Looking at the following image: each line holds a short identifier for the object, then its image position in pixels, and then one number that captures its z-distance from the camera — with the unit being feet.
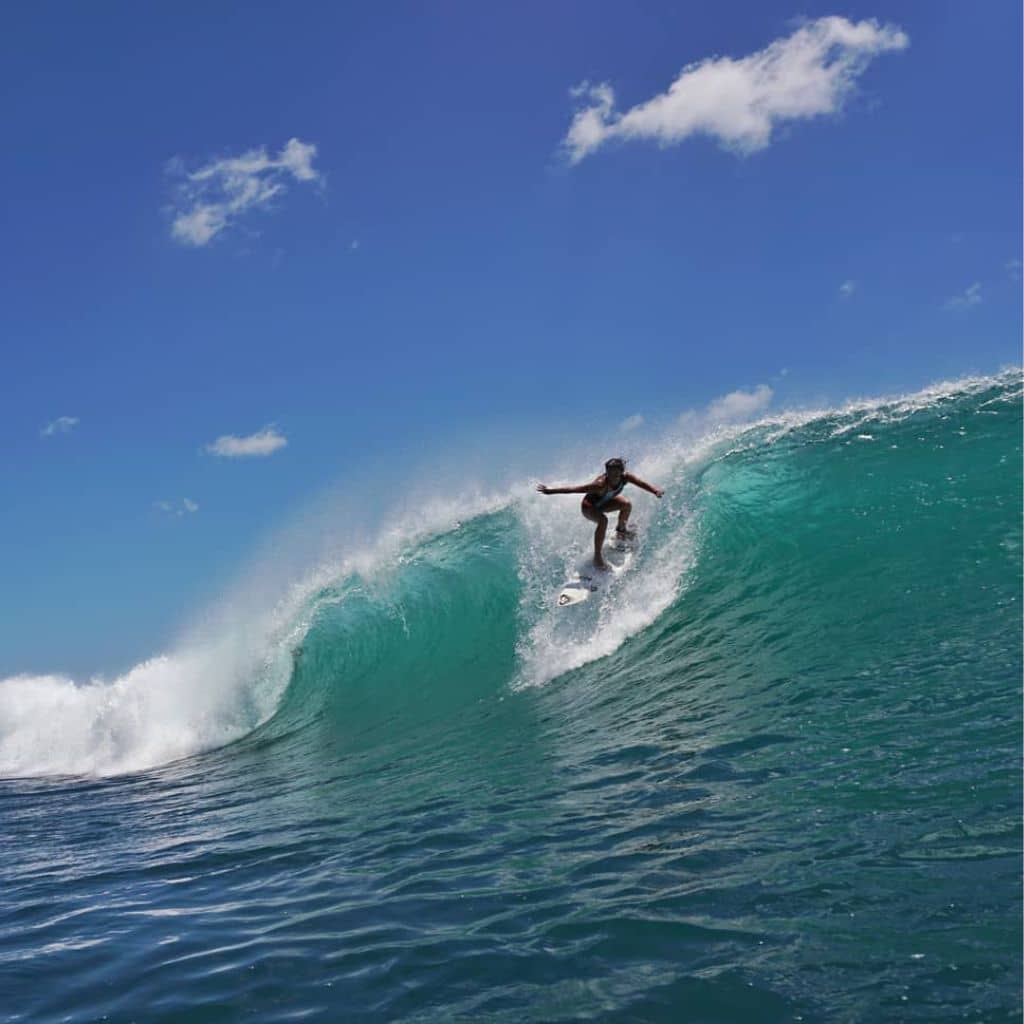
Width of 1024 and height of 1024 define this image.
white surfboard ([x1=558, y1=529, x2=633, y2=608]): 40.65
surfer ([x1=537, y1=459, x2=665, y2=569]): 39.68
